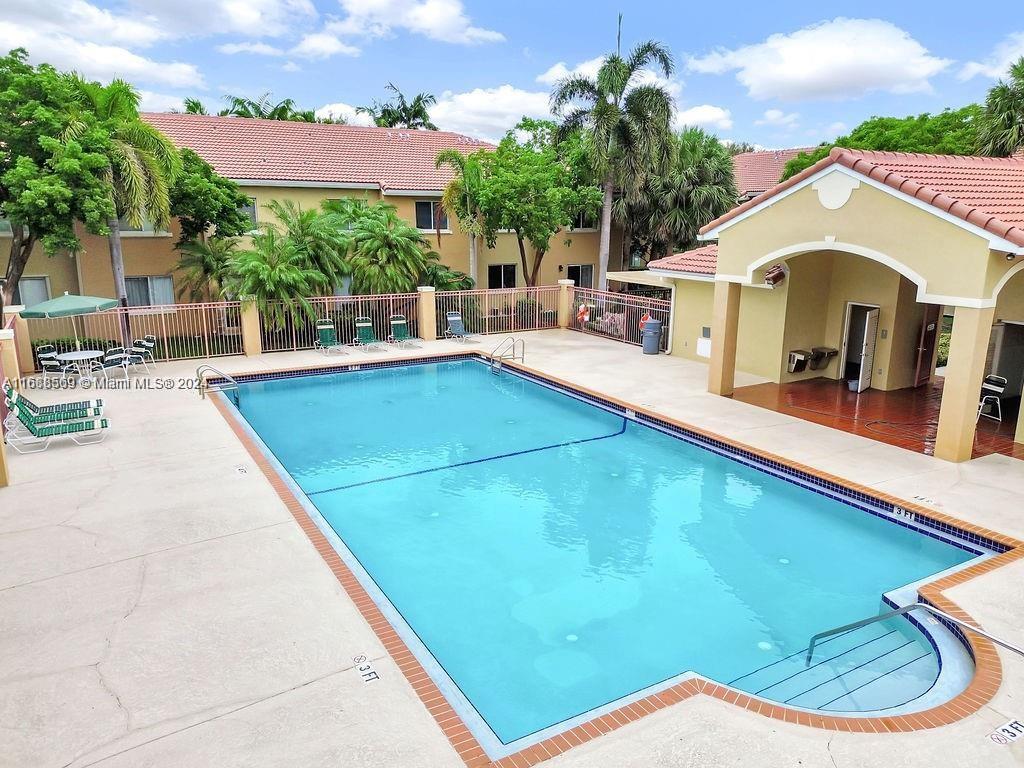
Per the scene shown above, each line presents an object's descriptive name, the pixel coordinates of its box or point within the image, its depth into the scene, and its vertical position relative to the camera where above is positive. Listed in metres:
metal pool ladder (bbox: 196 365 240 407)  15.76 -3.25
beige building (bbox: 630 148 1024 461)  10.49 -0.73
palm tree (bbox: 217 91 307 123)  42.08 +8.21
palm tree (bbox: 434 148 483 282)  23.33 +1.81
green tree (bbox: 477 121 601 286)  23.00 +1.73
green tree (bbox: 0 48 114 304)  15.78 +1.95
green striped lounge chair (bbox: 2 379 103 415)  12.09 -2.87
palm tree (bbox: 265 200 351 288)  21.06 +0.21
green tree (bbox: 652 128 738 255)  27.78 +2.34
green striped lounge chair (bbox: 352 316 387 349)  20.91 -2.74
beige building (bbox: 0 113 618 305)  21.41 +2.06
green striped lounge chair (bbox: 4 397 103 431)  11.68 -2.99
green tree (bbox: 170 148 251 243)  20.05 +1.26
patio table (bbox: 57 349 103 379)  15.77 -2.63
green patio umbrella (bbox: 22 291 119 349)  14.87 -1.37
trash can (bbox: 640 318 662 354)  19.67 -2.57
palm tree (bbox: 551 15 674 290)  24.50 +4.71
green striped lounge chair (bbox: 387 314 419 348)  21.42 -2.68
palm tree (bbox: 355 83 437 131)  52.38 +10.04
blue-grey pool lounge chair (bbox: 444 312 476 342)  22.14 -2.64
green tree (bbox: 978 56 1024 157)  23.81 +4.46
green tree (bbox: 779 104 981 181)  27.80 +4.74
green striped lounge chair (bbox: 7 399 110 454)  11.57 -3.22
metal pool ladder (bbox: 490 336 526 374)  19.34 -3.11
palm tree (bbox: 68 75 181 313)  17.11 +2.20
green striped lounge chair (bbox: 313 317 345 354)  20.22 -2.75
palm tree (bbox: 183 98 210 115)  40.62 +8.07
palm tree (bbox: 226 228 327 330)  19.00 -0.95
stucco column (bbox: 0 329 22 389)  14.63 -2.41
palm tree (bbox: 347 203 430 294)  21.83 -0.34
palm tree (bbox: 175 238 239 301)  21.03 -0.61
